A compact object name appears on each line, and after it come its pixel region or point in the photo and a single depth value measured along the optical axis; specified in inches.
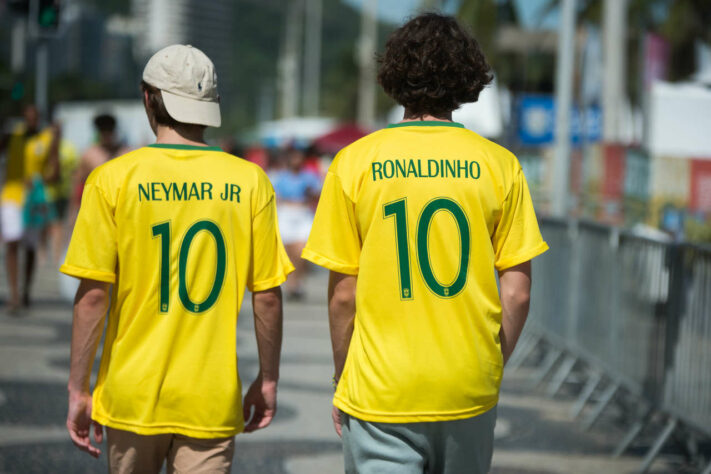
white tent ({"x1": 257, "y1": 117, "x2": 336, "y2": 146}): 1712.6
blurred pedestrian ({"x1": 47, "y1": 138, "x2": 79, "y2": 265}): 716.7
